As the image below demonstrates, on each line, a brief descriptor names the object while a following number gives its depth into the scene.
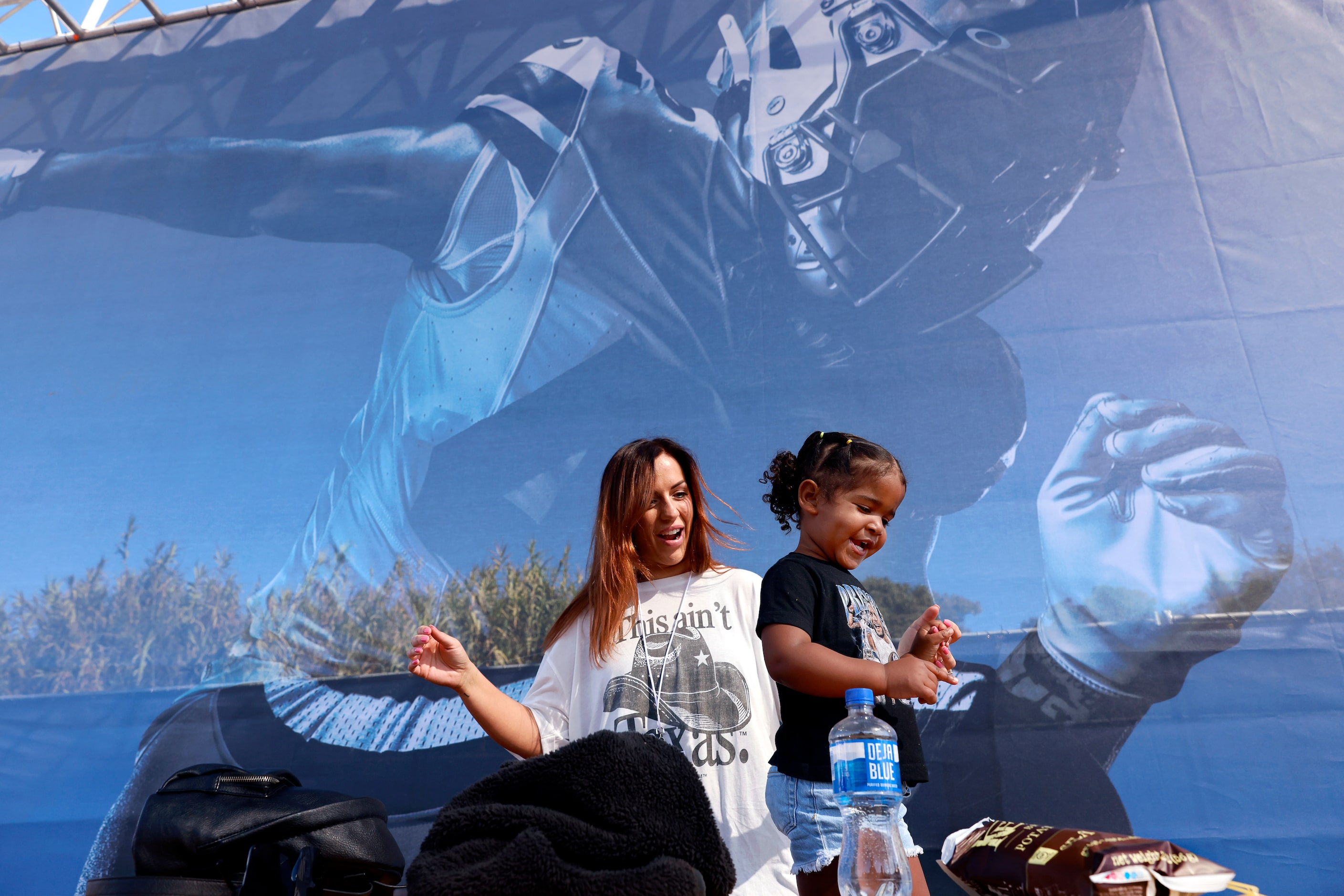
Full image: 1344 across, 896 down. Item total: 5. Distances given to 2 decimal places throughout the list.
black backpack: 1.43
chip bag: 0.70
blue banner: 1.83
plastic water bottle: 0.70
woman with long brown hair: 1.09
